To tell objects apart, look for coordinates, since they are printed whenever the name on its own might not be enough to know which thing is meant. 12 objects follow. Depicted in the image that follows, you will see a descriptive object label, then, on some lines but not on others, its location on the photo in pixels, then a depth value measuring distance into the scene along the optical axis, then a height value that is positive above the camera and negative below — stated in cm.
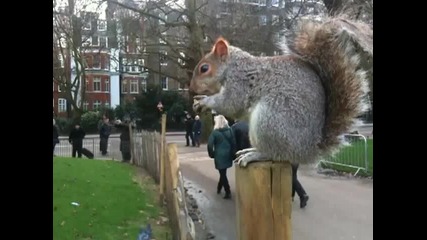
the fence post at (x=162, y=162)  523 -43
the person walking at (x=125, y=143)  950 -42
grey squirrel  132 +6
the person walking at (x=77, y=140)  987 -38
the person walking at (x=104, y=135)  1096 -33
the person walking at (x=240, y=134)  462 -13
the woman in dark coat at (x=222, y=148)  473 -26
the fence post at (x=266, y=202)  130 -20
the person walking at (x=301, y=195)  476 -67
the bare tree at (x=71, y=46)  1498 +238
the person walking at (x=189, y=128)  1226 -19
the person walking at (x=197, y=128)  1198 -19
